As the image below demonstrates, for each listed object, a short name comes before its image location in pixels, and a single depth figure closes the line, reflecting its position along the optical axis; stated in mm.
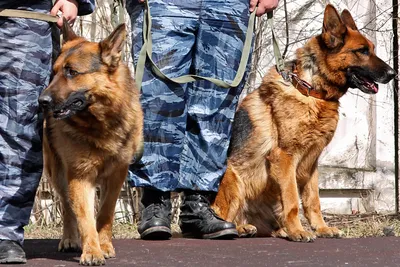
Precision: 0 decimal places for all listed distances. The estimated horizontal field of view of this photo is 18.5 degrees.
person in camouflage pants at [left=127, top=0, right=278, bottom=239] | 7667
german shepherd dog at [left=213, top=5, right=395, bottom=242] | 8341
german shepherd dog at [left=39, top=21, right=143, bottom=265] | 6427
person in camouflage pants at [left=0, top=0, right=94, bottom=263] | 6191
